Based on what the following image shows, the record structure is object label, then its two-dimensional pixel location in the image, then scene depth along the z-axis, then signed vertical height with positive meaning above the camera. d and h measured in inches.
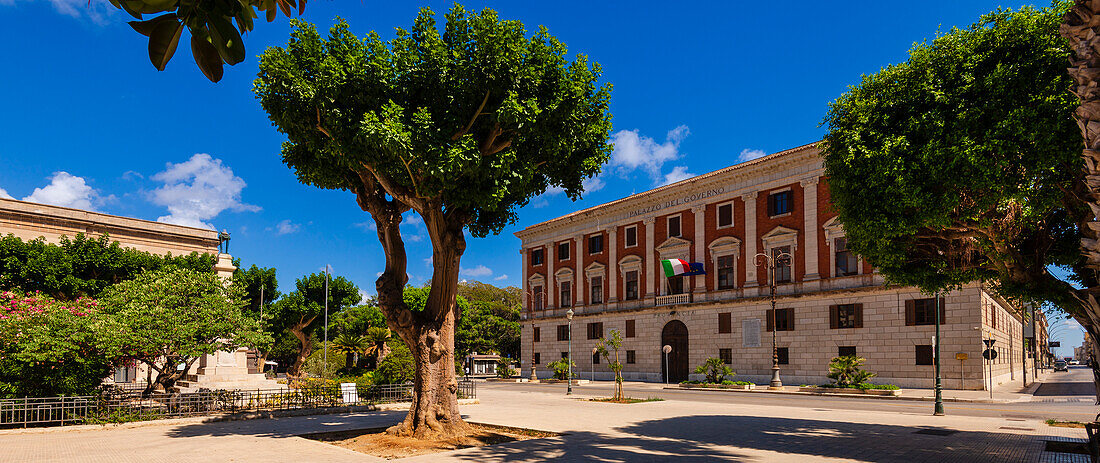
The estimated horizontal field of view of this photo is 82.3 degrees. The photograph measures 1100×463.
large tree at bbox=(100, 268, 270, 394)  763.4 -35.3
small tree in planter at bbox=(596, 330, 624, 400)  1188.5 -130.9
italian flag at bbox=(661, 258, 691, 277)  1812.3 +66.1
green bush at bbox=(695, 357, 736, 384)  1616.6 -209.8
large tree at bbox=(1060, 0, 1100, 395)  218.1 +73.6
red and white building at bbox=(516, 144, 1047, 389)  1432.1 -17.4
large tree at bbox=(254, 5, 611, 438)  557.0 +156.2
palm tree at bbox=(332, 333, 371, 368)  1405.1 -120.6
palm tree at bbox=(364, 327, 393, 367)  1354.6 -106.3
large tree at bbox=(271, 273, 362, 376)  2003.0 -44.5
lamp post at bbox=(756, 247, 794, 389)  1489.9 +28.6
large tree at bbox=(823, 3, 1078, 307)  473.1 +103.4
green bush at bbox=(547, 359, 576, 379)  2004.2 -249.9
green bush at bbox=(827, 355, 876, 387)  1348.4 -180.4
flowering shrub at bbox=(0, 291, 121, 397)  684.1 -66.9
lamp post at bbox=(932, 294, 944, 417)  840.3 -158.8
